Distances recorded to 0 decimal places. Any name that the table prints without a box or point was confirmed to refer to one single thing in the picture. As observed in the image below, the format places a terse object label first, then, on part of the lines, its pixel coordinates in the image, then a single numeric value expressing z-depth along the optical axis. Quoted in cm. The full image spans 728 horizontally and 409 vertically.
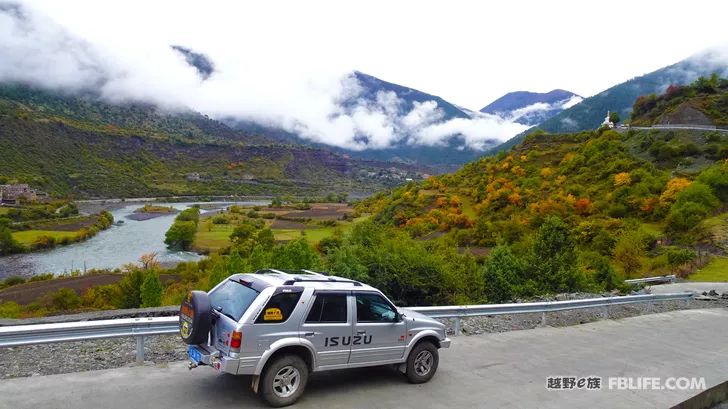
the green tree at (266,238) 6233
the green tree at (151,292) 2988
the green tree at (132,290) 3650
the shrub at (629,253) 3512
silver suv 600
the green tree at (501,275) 2316
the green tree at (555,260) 2386
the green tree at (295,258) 2917
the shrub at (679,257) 3309
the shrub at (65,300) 3581
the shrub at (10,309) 3097
